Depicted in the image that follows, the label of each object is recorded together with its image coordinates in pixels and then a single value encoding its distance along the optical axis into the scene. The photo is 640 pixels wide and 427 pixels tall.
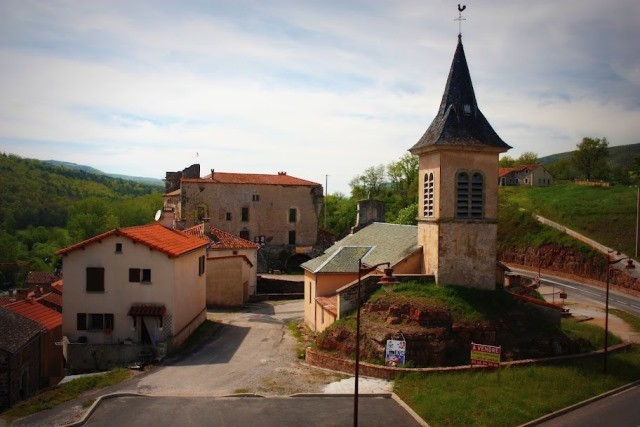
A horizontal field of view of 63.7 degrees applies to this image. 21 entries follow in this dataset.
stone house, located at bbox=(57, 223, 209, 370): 24.45
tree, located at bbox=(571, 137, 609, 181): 85.75
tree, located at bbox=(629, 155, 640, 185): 61.03
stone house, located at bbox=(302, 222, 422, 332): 24.88
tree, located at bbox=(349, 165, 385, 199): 85.56
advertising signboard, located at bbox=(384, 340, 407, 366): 20.09
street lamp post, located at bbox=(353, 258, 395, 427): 14.43
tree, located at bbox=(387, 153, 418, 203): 75.94
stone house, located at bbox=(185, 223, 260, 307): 37.12
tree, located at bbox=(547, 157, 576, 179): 99.00
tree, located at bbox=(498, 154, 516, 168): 96.64
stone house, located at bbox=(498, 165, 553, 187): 79.88
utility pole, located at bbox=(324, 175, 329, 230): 81.88
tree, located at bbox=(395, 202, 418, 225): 53.71
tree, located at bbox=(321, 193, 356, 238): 82.79
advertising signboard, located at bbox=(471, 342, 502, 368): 18.91
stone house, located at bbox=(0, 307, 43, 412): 18.64
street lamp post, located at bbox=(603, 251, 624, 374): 20.62
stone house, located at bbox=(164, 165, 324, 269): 54.69
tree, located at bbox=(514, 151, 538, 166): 103.25
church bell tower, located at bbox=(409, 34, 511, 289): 23.34
